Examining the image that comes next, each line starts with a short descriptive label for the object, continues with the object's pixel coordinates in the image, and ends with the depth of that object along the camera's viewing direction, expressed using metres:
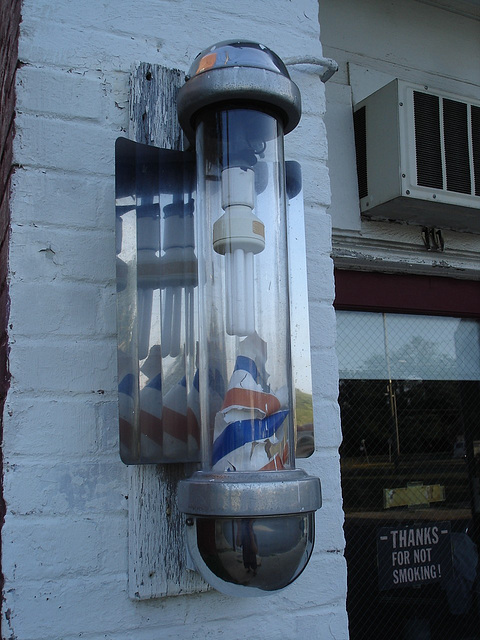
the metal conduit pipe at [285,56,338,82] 1.30
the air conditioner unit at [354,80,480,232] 1.86
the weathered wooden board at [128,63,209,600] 1.01
